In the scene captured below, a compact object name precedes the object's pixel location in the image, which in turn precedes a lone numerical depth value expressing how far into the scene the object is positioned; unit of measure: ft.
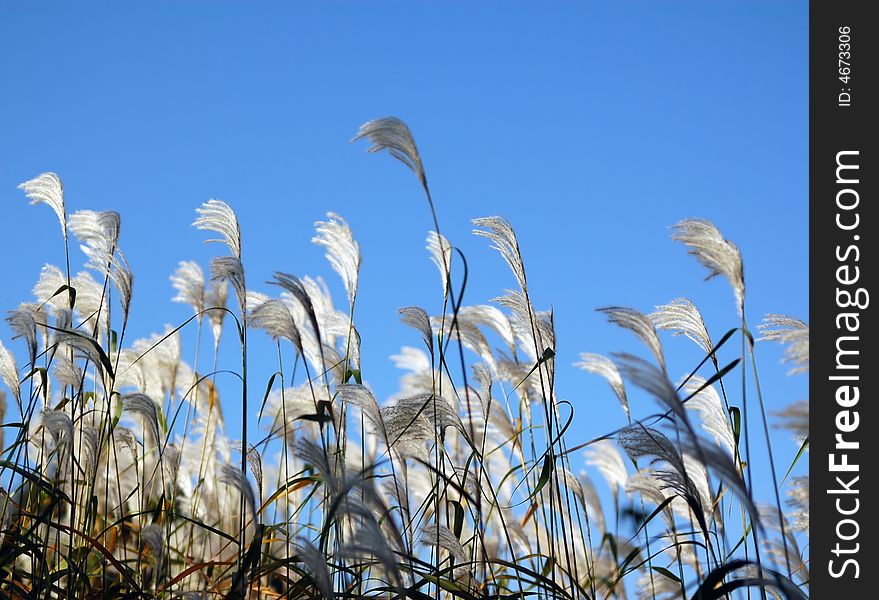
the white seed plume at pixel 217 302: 13.46
